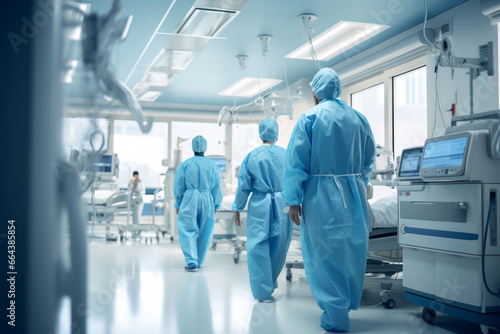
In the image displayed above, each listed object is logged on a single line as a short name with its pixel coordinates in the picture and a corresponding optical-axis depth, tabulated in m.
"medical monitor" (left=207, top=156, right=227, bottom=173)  8.02
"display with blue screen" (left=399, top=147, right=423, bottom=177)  2.97
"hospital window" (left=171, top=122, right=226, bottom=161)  10.77
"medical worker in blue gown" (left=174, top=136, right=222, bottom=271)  4.94
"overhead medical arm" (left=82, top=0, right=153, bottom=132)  0.86
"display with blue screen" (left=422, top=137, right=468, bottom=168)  2.43
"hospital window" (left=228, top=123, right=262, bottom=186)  10.84
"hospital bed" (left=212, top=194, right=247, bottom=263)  5.91
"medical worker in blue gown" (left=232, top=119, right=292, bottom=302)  3.37
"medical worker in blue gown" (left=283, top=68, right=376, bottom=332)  2.52
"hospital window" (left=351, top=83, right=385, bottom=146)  6.50
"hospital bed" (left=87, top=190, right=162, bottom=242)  7.57
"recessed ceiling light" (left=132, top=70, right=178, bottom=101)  7.31
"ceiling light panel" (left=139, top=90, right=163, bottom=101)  8.52
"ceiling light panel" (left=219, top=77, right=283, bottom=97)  7.91
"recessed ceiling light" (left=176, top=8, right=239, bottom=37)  4.63
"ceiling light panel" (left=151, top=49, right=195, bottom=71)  6.08
